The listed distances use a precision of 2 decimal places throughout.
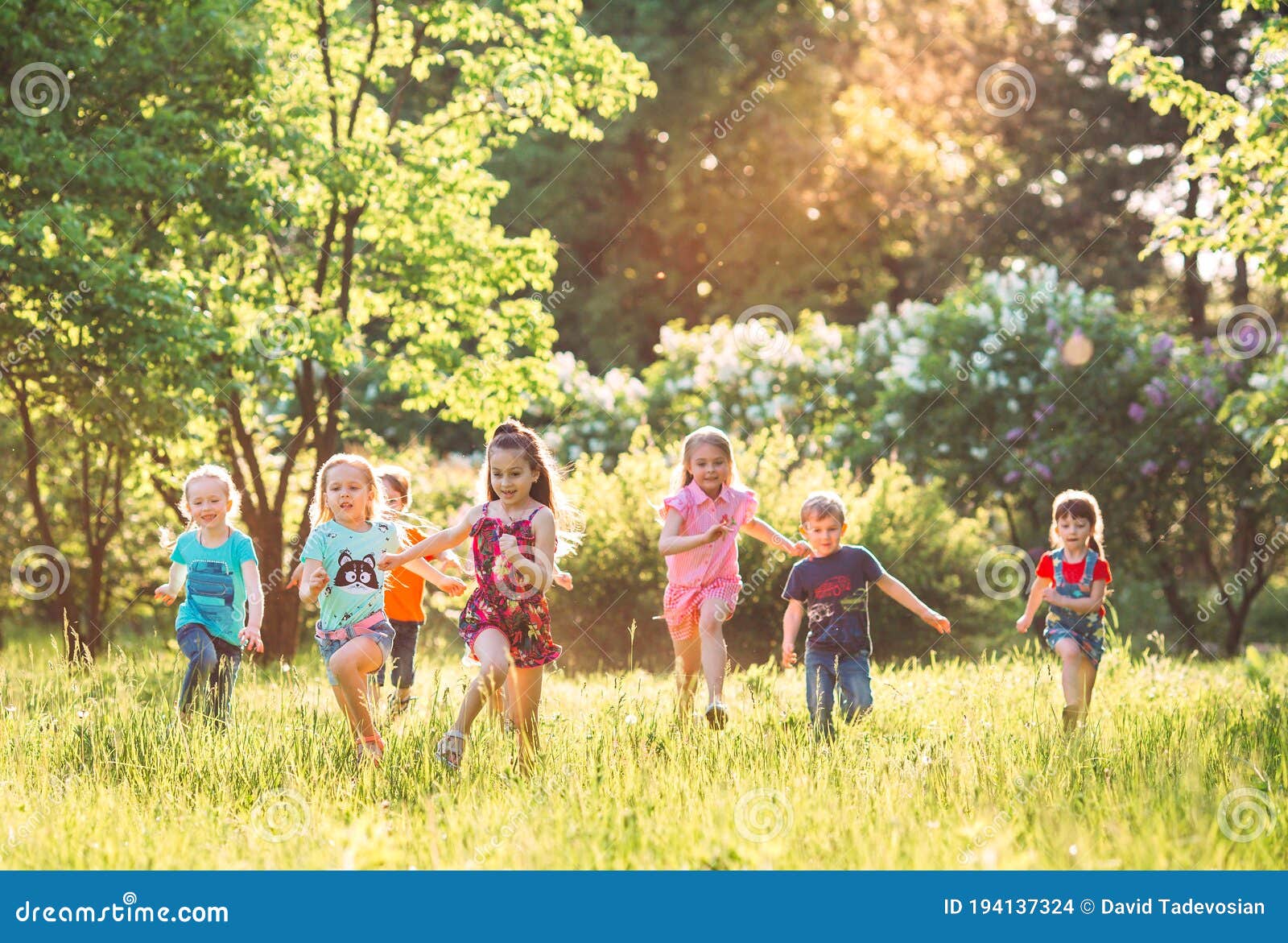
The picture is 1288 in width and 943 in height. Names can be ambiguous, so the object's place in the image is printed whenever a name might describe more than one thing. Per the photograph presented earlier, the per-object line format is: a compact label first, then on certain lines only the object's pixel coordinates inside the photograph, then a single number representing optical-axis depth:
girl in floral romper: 10.95
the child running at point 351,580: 11.00
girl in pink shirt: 12.91
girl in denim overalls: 12.54
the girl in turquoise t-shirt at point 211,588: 12.65
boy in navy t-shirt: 12.41
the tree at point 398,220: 21.08
